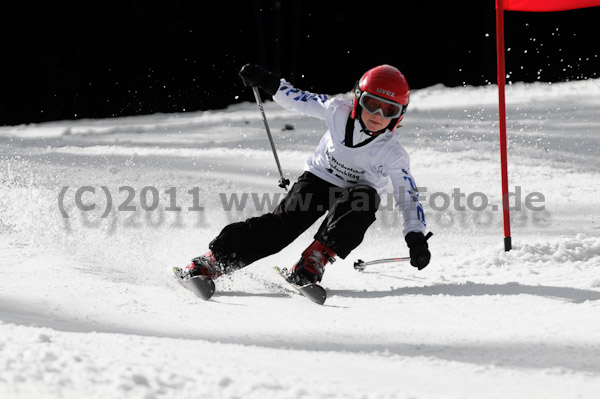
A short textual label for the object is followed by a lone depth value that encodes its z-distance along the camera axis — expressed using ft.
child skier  18.48
